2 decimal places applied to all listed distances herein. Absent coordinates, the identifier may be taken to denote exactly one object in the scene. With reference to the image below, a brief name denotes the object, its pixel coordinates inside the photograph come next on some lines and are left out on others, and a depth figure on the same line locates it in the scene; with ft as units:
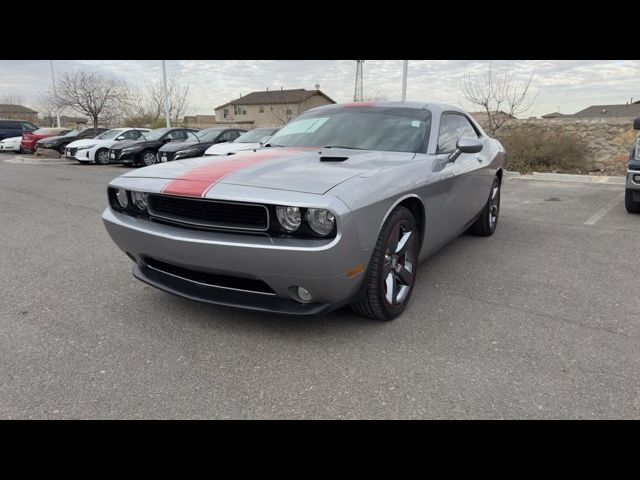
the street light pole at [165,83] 71.46
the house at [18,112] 216.54
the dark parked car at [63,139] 63.07
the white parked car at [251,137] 35.98
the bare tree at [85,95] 97.71
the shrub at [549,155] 40.96
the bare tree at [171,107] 124.57
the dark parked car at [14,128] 82.02
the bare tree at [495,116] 48.87
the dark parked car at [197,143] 42.76
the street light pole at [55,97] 104.35
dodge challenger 7.78
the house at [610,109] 146.65
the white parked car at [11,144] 73.20
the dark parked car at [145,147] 47.55
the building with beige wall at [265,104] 203.55
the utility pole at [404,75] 46.29
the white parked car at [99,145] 50.67
